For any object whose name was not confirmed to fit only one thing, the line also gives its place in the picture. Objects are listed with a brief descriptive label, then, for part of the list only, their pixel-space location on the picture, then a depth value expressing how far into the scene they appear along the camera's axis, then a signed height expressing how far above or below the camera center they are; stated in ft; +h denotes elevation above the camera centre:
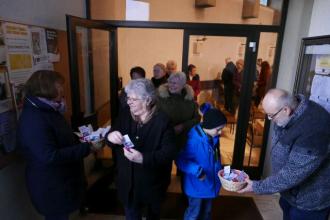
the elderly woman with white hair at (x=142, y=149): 4.74 -1.91
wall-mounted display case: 6.32 -0.30
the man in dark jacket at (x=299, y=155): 4.07 -1.66
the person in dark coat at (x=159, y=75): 9.93 -0.86
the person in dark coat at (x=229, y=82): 10.25 -1.09
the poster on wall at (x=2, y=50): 4.76 -0.04
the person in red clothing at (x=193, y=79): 10.06 -1.00
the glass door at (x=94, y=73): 6.68 -0.76
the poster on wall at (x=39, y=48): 5.86 +0.03
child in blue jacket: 5.42 -2.41
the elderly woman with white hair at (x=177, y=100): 8.03 -1.52
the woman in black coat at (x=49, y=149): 4.45 -1.89
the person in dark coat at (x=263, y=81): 9.82 -0.95
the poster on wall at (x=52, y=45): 6.51 +0.12
